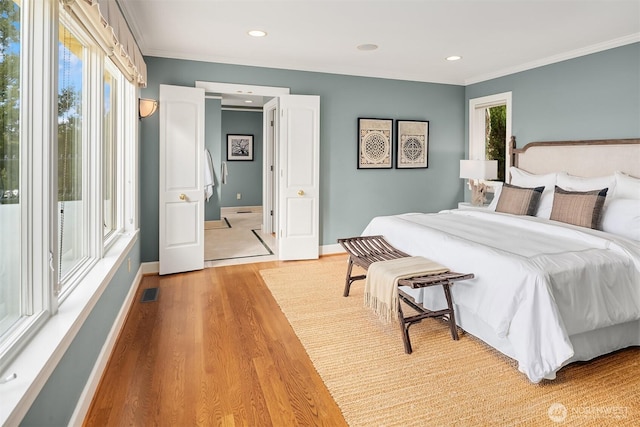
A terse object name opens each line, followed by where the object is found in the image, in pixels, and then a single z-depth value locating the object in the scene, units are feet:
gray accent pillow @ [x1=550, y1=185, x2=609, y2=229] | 10.46
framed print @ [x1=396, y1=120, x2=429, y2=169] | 18.11
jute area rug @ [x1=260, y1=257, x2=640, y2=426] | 6.30
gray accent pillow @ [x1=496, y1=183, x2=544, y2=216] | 12.50
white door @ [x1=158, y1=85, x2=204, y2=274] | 13.71
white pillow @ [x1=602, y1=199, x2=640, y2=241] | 9.82
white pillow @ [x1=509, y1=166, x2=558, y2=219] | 12.36
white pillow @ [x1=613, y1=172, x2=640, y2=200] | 10.91
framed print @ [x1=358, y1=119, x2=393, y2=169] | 17.34
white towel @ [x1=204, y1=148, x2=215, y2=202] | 22.17
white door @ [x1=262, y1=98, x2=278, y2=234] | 20.62
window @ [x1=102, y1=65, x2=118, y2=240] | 9.68
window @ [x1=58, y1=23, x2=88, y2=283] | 6.67
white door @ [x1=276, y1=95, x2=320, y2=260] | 15.64
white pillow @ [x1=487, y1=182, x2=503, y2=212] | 13.93
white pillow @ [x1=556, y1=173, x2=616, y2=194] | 11.67
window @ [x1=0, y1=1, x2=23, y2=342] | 4.37
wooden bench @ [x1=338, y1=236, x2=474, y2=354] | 8.36
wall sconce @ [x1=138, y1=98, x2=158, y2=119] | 13.00
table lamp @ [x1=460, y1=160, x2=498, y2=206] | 16.05
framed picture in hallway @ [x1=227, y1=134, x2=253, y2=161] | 29.99
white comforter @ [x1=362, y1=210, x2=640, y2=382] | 7.00
